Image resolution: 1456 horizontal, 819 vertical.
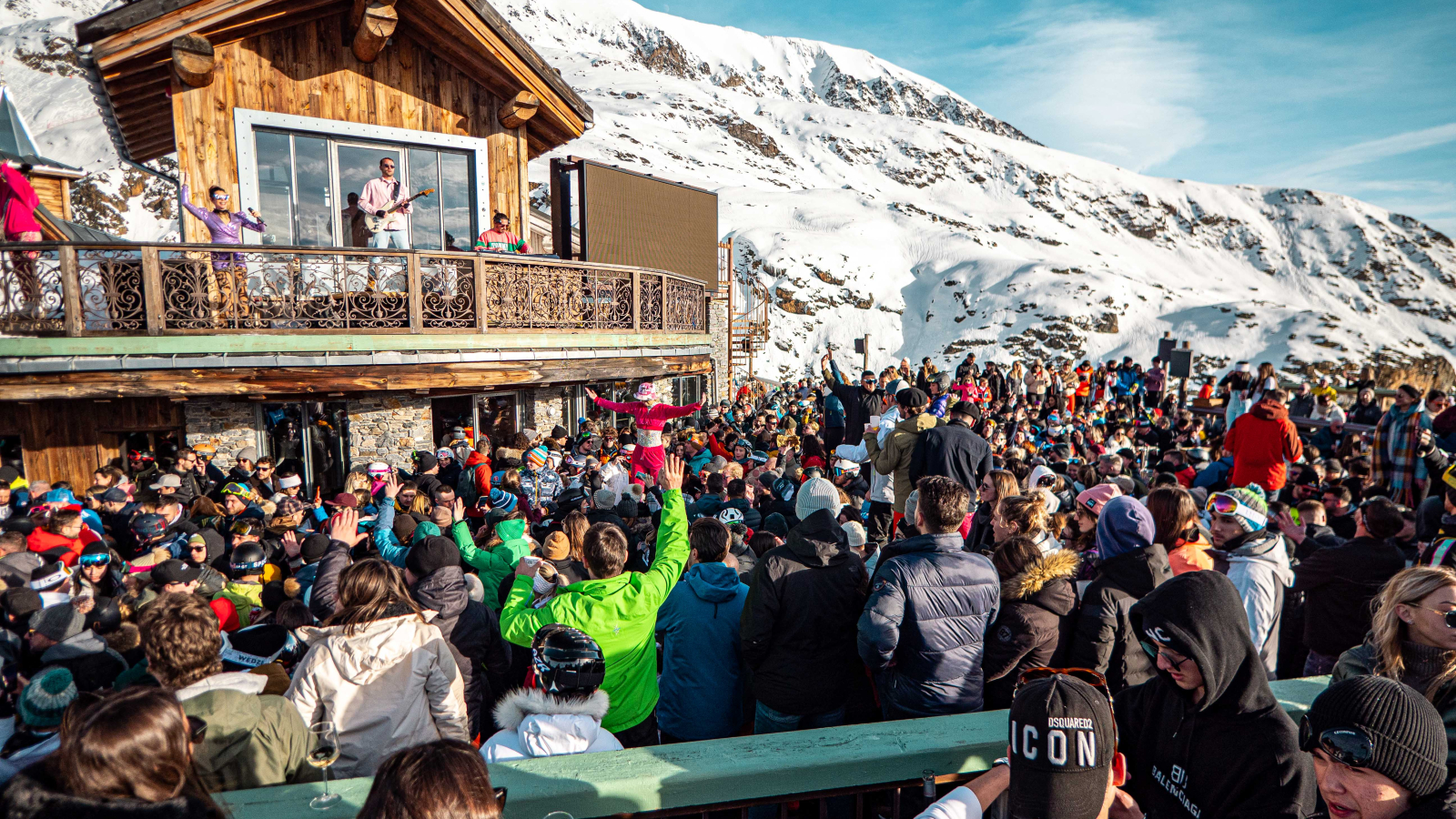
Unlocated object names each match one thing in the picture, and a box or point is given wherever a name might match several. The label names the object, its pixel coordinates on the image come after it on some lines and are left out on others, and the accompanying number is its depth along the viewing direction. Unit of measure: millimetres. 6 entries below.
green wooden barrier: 2238
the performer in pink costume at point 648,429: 8812
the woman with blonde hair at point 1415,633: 2520
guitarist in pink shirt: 10344
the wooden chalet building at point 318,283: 8250
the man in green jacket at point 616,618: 3225
